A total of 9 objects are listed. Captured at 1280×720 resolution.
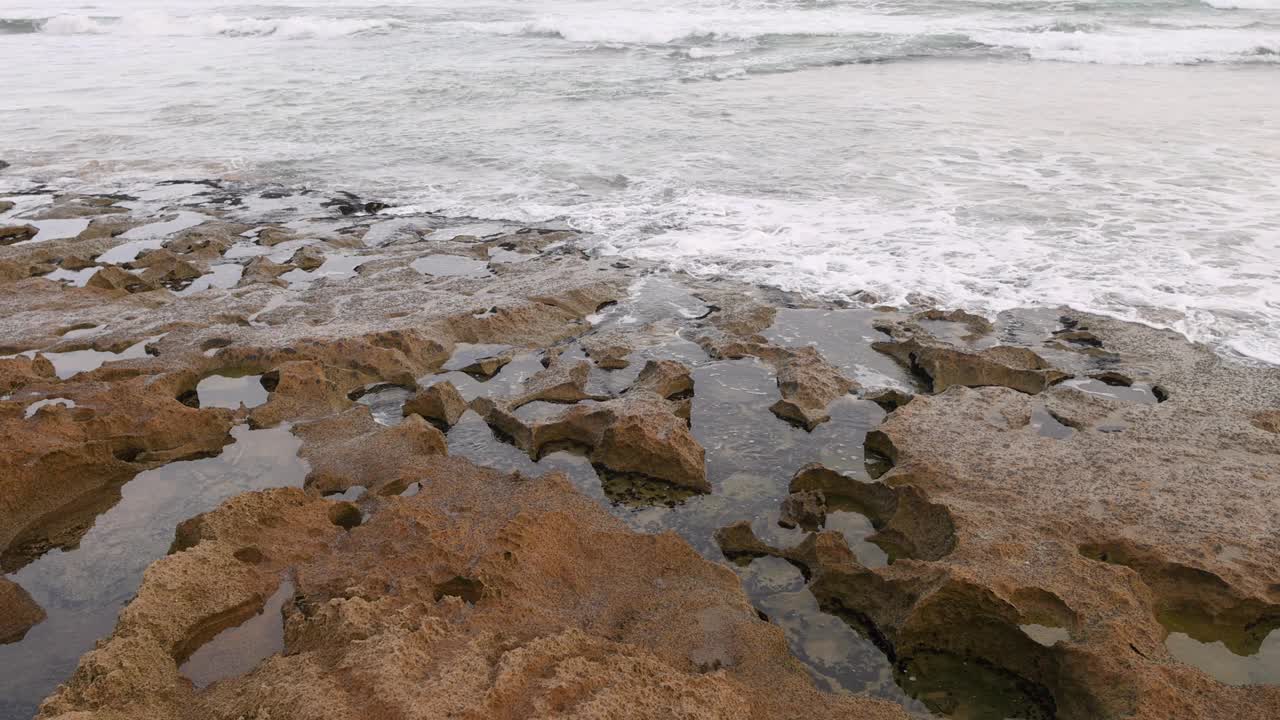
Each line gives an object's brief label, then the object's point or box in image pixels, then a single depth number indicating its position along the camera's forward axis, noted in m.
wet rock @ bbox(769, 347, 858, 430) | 4.78
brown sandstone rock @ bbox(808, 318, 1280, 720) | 2.89
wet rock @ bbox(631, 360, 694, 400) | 5.07
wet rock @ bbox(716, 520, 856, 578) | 3.48
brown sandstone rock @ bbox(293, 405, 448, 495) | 4.12
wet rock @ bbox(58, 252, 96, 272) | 7.25
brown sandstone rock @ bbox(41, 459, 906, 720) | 2.51
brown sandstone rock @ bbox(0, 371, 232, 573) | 3.83
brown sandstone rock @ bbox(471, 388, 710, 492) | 4.21
